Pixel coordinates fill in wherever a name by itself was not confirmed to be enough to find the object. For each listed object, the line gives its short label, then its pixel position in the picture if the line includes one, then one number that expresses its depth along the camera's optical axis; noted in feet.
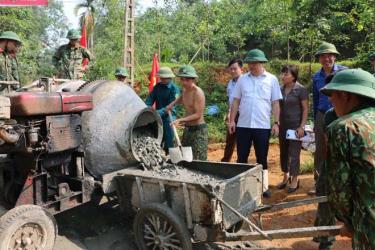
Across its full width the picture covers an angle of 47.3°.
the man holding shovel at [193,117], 18.92
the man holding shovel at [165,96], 21.65
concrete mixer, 12.58
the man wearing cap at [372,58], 17.68
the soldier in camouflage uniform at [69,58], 25.29
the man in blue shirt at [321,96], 16.57
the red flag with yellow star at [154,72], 37.91
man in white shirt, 18.06
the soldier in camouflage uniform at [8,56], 20.84
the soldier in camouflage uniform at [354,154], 7.07
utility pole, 40.96
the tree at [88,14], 80.34
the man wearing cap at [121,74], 27.71
